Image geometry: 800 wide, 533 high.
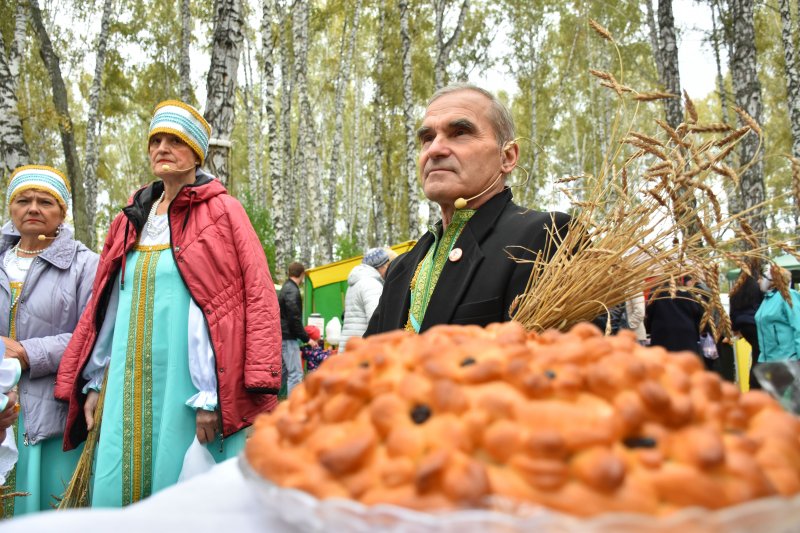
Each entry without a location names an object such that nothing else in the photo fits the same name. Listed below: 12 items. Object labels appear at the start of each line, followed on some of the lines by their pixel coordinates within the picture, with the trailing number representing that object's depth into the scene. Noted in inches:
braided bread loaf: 19.5
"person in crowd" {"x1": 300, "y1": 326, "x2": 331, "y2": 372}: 322.7
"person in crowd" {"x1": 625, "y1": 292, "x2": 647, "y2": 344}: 208.4
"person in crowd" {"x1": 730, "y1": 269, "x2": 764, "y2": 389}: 254.7
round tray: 16.4
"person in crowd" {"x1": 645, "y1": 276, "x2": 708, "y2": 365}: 214.4
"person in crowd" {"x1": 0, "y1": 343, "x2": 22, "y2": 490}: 73.9
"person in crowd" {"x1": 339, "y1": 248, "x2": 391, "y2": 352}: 180.4
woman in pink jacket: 96.1
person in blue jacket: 215.2
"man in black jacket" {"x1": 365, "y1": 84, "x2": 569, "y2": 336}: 64.1
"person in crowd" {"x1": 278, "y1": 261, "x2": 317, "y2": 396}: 280.8
